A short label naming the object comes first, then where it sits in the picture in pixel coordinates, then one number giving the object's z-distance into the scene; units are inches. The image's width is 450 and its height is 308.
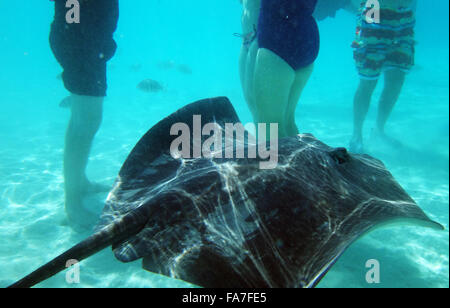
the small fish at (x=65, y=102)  436.5
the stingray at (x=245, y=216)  65.6
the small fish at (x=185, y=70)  737.0
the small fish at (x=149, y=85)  444.5
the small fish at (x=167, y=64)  768.3
